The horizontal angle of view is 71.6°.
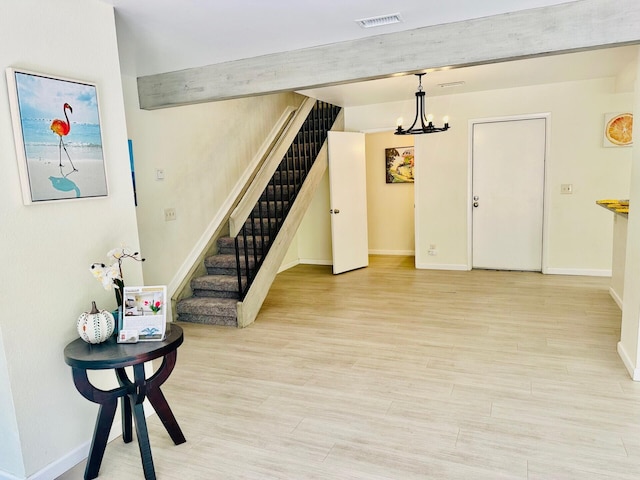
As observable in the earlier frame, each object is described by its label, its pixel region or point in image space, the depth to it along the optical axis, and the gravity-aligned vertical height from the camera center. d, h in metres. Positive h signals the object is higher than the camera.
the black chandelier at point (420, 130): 4.70 +0.48
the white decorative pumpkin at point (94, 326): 2.11 -0.68
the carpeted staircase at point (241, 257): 4.43 -0.86
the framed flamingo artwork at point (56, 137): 2.02 +0.23
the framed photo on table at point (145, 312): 2.18 -0.64
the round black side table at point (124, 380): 1.99 -0.96
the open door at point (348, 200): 6.23 -0.39
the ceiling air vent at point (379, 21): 2.75 +0.95
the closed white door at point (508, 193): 5.88 -0.36
